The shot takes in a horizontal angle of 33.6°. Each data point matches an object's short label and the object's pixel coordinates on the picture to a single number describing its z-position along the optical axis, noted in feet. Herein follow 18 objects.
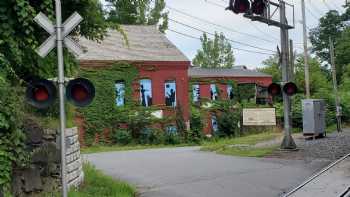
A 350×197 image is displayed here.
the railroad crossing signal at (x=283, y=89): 66.64
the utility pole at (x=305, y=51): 129.47
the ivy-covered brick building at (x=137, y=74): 114.52
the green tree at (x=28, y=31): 35.29
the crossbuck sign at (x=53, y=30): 26.53
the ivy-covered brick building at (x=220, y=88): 134.41
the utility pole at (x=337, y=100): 122.64
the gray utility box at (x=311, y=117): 92.99
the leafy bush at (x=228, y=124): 134.10
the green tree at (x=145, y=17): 181.72
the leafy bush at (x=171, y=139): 119.65
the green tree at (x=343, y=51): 221.46
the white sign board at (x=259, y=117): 119.65
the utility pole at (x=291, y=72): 72.98
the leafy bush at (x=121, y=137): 115.03
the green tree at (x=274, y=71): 192.42
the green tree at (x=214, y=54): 289.74
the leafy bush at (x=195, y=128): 124.67
